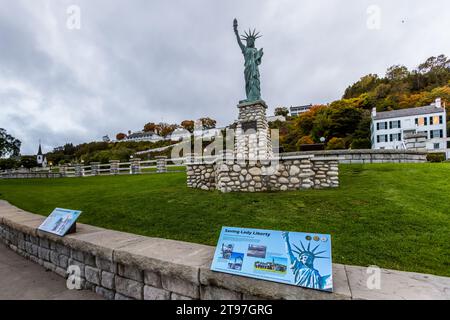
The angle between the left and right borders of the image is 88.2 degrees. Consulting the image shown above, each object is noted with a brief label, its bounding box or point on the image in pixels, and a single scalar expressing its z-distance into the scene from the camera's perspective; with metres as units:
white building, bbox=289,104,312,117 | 81.16
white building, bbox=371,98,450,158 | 31.08
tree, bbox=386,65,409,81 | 53.11
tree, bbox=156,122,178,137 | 86.56
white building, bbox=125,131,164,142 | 85.79
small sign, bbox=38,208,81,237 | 3.19
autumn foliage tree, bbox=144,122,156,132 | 92.68
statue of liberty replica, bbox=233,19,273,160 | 12.58
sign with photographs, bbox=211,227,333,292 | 1.63
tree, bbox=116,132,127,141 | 94.19
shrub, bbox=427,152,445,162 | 11.91
